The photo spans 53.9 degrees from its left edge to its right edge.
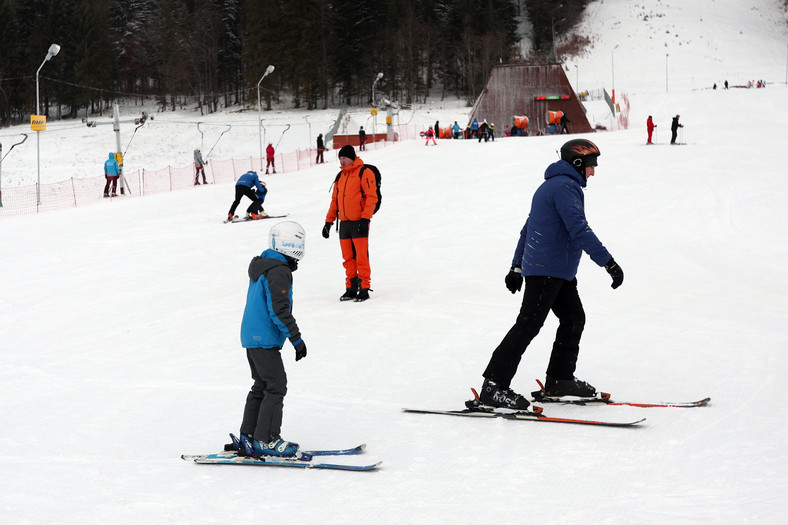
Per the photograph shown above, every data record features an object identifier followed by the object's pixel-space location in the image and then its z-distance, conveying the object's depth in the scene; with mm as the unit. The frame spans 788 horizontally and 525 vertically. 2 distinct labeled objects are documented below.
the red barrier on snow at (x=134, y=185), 23922
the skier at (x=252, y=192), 15297
